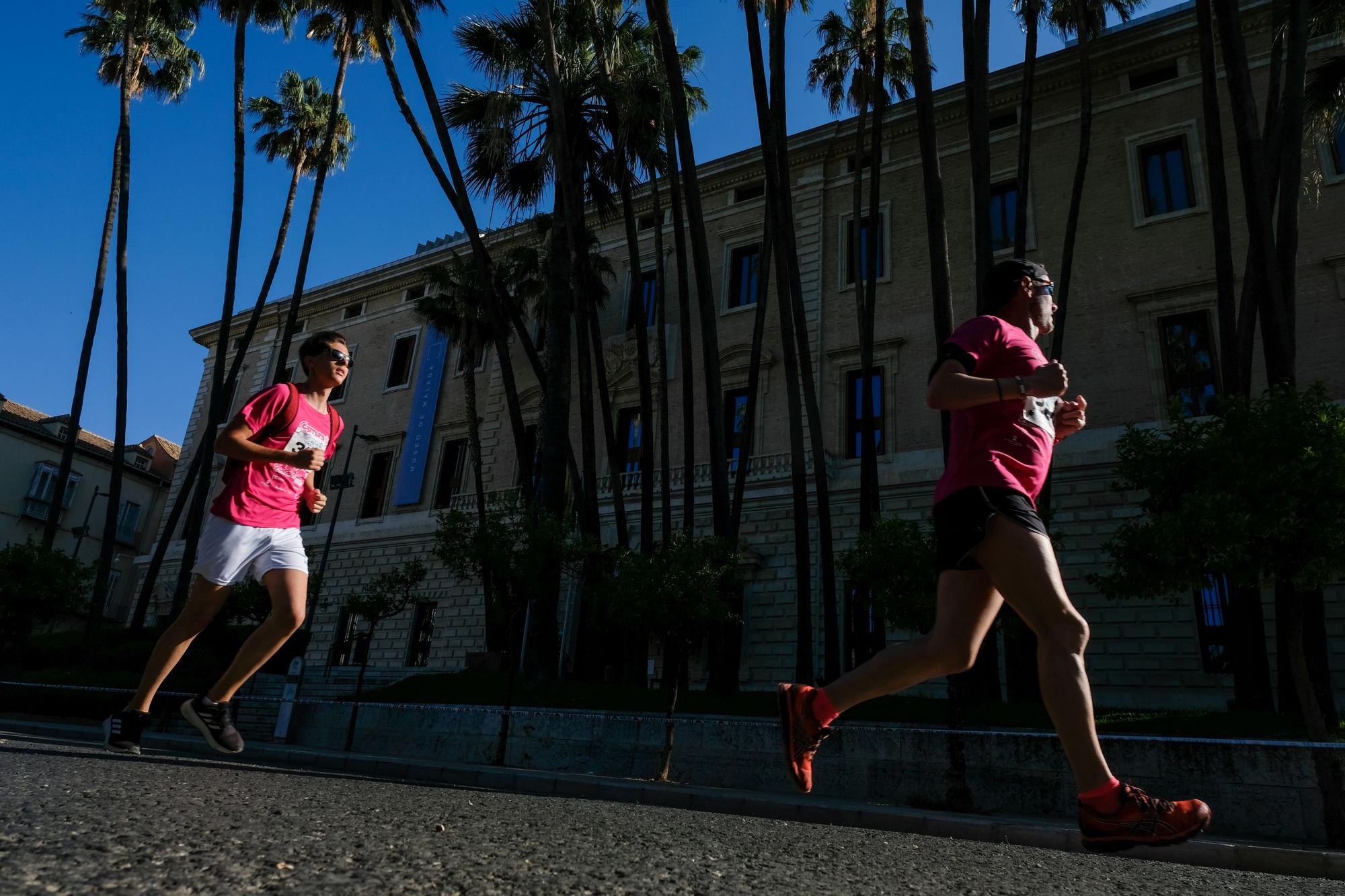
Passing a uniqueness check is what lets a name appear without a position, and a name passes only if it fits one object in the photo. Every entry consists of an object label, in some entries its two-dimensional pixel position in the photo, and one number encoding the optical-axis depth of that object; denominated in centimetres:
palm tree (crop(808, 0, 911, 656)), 1842
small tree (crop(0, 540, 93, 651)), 2061
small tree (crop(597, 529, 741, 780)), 1378
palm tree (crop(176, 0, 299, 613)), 2266
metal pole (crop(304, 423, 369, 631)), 2464
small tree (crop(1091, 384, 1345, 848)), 824
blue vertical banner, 3041
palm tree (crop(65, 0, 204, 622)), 2322
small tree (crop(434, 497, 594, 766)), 1491
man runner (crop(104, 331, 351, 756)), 370
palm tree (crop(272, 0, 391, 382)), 2281
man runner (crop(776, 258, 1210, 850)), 232
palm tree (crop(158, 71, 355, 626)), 2684
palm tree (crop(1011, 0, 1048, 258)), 1533
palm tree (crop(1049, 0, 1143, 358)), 1675
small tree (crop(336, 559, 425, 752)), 2322
